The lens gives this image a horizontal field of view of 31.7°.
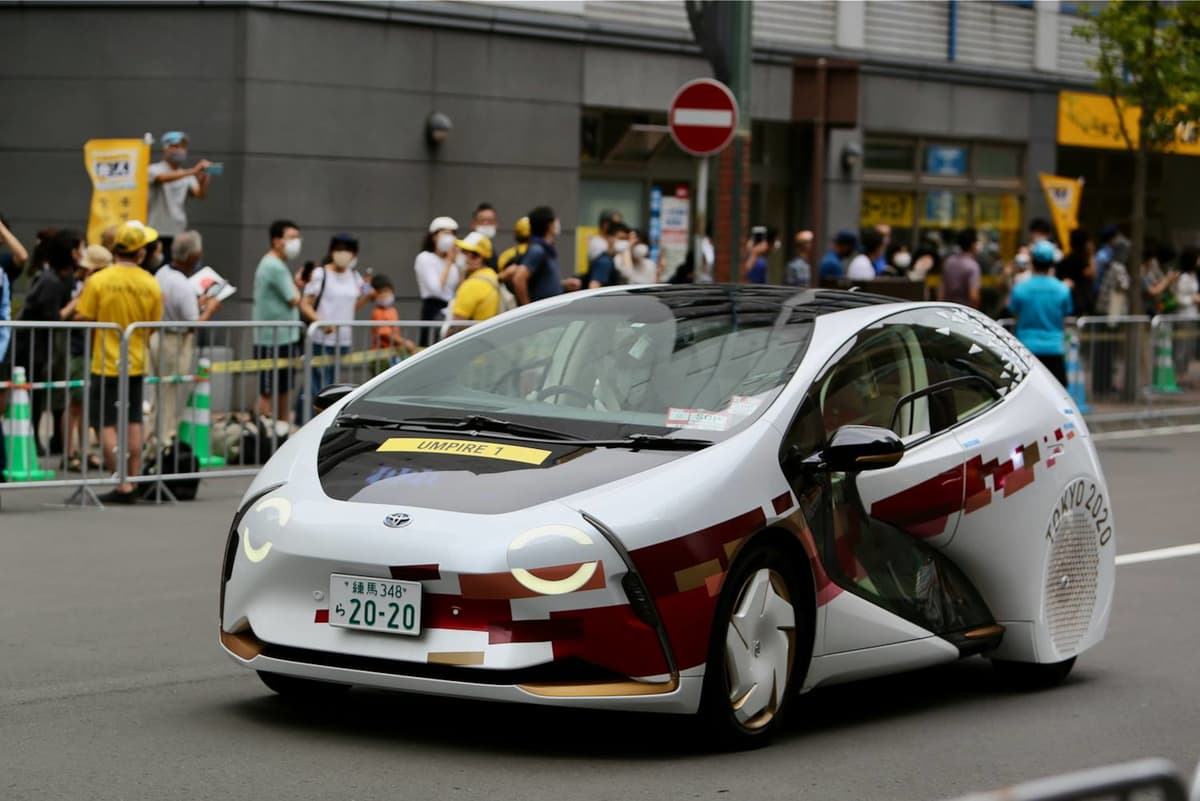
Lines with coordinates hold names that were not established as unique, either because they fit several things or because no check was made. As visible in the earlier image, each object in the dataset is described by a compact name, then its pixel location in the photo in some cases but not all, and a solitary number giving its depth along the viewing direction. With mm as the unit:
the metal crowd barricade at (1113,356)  20672
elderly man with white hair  13359
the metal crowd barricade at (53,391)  12859
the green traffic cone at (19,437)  12938
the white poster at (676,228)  25156
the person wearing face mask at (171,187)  18156
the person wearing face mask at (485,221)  18672
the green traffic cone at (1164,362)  21609
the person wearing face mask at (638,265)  21359
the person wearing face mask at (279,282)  15953
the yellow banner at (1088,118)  32094
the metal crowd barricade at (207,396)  13320
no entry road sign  16656
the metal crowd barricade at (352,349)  14367
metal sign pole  17172
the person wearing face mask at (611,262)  20281
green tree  24609
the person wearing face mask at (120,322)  13043
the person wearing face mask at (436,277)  18312
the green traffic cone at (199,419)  13633
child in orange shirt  15047
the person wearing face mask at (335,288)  16594
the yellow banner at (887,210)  29438
